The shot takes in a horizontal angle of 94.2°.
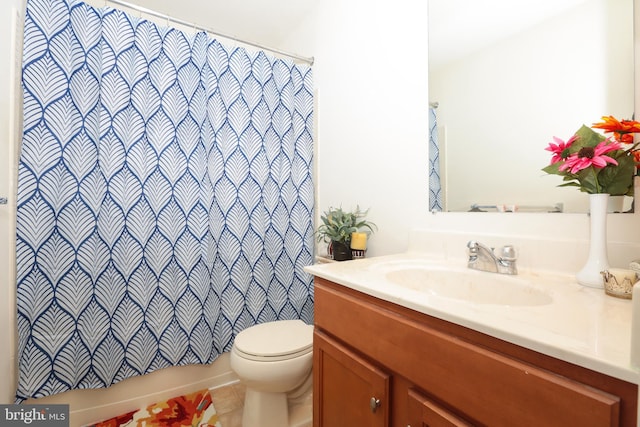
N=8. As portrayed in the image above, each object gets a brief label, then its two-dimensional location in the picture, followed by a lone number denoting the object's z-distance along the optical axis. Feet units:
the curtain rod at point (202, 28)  4.49
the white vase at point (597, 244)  2.40
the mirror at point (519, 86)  2.72
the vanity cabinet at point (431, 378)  1.40
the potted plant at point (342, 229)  4.86
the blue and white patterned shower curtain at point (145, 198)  4.03
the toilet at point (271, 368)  3.88
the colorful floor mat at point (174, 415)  4.50
